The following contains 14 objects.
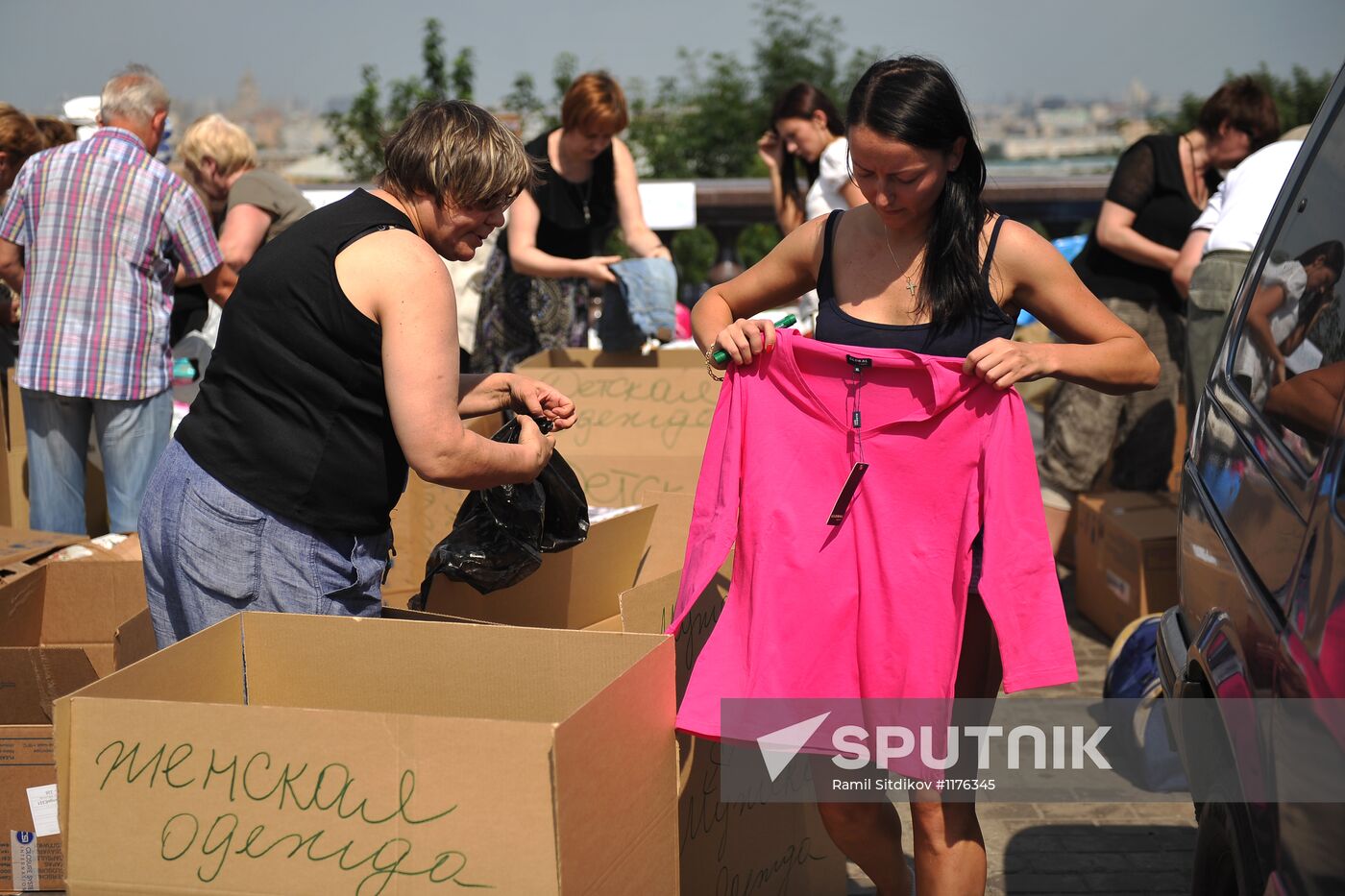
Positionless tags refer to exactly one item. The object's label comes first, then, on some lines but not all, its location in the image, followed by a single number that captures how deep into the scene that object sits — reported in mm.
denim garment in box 4617
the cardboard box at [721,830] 2559
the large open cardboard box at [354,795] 1896
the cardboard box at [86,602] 3469
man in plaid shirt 4105
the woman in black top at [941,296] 2359
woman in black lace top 5352
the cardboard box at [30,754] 2834
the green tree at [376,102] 15094
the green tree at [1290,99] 27406
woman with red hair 4609
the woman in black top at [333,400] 2322
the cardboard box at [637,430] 4238
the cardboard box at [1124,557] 4797
